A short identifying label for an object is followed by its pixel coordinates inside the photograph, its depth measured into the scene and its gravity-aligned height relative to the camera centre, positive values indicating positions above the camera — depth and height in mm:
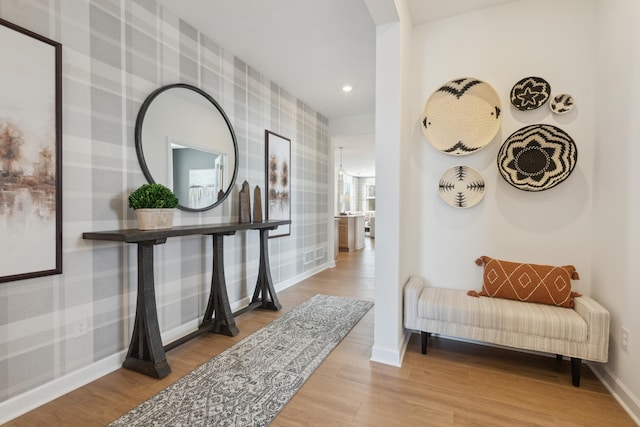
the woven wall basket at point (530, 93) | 2182 +870
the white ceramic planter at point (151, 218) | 1948 -67
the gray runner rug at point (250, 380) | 1570 -1095
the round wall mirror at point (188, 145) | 2262 +539
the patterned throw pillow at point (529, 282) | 2021 -509
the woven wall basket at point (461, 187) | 2361 +187
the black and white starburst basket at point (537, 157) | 2109 +385
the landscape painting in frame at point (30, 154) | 1523 +286
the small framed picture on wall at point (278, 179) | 3727 +392
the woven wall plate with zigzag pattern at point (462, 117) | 2271 +732
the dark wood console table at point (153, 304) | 1848 -727
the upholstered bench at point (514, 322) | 1767 -728
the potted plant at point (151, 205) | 1953 +19
